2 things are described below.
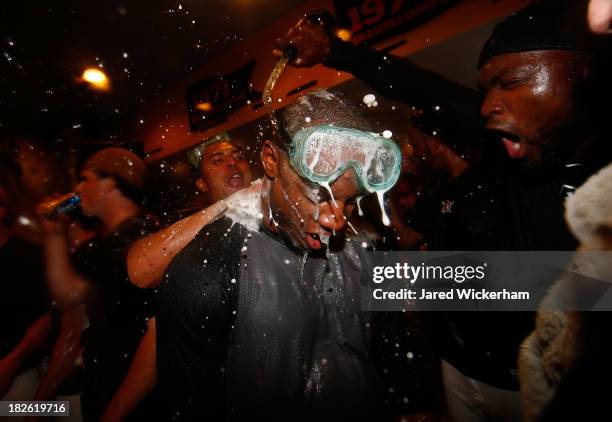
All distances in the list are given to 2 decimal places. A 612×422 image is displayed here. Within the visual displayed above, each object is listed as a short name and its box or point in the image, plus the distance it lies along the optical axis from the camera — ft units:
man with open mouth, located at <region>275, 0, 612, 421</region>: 1.69
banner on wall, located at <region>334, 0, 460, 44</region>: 3.36
